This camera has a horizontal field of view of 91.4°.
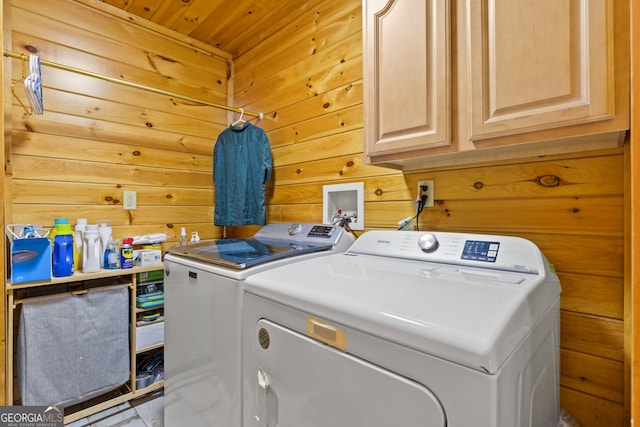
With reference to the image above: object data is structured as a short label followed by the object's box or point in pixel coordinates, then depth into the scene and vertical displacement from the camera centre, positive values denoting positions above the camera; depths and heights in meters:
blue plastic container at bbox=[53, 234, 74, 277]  1.63 -0.21
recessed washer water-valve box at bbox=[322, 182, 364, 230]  1.69 +0.06
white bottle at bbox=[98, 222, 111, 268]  1.89 -0.14
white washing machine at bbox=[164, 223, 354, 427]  1.05 -0.38
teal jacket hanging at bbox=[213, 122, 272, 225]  2.09 +0.28
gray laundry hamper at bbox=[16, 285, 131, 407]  1.56 -0.70
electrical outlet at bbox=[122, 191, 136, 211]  2.11 +0.11
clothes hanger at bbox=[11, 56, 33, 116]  1.50 +0.66
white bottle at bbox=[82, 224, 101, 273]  1.77 -0.20
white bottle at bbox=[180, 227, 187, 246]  2.21 -0.16
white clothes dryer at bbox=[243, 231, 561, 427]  0.55 -0.27
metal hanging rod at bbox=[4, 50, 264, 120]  1.49 +0.75
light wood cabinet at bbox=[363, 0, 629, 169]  0.77 +0.40
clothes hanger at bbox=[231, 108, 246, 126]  2.25 +0.68
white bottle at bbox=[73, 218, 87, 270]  1.84 -0.12
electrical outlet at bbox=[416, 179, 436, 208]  1.42 +0.10
